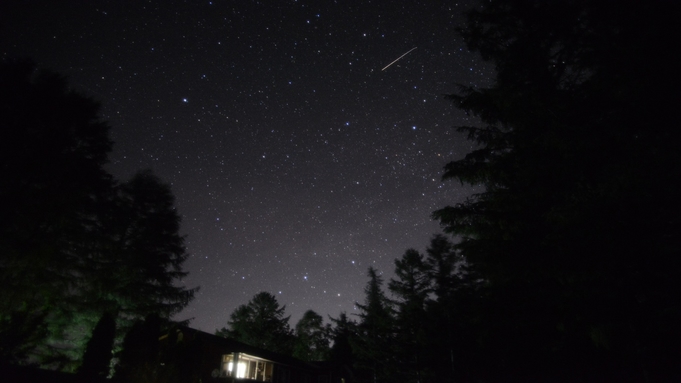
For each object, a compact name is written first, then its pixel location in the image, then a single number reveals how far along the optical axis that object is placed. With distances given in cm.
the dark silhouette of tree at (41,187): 1312
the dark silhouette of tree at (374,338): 3616
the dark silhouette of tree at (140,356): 1200
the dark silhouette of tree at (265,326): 5434
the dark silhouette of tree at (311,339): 6119
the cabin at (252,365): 2603
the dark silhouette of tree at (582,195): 746
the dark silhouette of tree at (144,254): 2014
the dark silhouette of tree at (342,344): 4825
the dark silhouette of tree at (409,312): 3250
